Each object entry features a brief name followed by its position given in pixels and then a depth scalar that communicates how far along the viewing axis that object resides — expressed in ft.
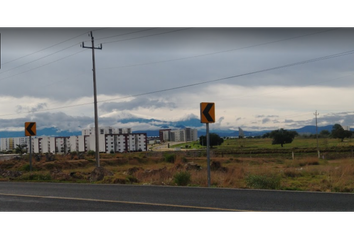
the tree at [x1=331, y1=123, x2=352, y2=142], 322.86
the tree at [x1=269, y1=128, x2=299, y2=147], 311.27
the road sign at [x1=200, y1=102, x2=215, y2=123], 52.65
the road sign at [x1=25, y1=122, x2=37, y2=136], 82.89
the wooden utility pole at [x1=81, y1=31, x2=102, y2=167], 94.17
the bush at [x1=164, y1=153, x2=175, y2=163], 181.09
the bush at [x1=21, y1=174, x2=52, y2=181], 80.64
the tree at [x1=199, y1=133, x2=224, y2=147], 289.35
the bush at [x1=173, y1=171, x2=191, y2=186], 57.82
